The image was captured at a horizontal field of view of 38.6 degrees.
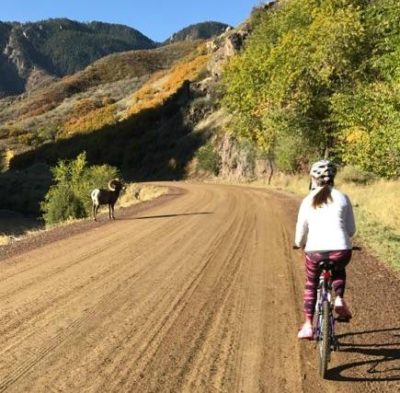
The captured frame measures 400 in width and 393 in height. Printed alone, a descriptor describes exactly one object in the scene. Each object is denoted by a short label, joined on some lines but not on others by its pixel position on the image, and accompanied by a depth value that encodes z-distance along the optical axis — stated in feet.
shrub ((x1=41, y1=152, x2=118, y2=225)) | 129.80
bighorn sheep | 73.15
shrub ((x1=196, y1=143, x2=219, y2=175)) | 250.98
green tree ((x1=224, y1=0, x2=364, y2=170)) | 107.34
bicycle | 19.29
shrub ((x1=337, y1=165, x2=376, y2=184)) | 116.78
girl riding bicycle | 19.99
